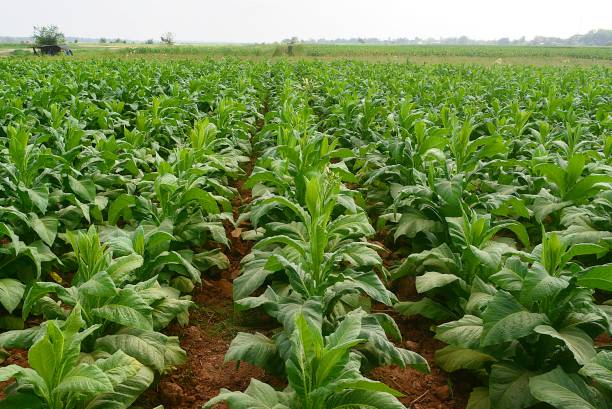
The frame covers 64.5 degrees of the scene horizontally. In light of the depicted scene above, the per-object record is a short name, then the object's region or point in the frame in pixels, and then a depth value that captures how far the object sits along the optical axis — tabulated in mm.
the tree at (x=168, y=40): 73725
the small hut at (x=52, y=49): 45625
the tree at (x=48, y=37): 53344
